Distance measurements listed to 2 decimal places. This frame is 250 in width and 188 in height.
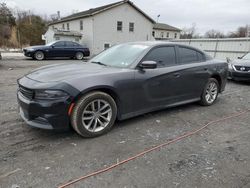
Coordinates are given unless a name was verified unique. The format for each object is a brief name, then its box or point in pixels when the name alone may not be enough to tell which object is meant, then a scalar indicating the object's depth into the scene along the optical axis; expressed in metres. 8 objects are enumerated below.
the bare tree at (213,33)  63.73
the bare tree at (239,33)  55.19
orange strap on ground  2.46
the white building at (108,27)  24.41
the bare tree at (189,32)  68.31
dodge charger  3.15
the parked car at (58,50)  16.17
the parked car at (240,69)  8.34
